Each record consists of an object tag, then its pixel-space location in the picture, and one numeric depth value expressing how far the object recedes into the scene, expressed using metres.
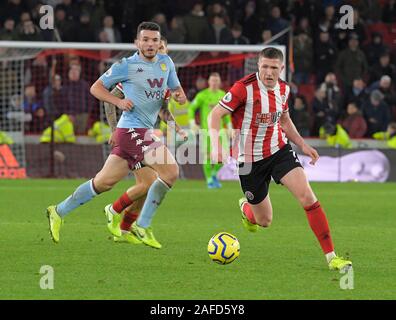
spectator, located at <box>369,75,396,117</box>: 22.44
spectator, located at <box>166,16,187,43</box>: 22.39
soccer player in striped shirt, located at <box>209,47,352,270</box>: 8.53
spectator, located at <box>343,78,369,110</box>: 22.28
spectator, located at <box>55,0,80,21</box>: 22.22
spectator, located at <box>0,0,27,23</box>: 22.03
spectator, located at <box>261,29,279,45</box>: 22.74
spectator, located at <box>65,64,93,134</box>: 20.91
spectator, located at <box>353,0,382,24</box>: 24.45
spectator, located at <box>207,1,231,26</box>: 23.15
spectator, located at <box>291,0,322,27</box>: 23.64
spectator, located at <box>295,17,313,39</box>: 23.28
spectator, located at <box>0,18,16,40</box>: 21.48
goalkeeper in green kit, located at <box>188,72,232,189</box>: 17.88
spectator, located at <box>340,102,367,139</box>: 21.91
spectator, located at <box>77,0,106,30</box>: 22.55
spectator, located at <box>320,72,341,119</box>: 22.00
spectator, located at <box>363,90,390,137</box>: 22.06
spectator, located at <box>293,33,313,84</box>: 22.94
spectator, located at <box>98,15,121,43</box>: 22.17
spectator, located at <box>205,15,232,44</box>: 22.64
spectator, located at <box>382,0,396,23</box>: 24.66
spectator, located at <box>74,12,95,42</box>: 22.09
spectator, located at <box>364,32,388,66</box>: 23.42
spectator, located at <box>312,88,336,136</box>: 21.81
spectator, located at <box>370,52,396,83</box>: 23.16
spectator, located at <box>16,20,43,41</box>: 21.41
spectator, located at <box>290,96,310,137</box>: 21.47
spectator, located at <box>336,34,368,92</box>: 22.81
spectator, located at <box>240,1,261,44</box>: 23.34
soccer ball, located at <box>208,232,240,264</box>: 8.54
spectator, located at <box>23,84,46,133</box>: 20.91
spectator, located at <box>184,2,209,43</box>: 22.62
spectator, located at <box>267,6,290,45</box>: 23.12
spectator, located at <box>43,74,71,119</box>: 20.92
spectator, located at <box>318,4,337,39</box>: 23.53
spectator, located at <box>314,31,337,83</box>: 23.08
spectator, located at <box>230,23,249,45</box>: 22.91
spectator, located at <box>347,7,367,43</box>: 23.83
